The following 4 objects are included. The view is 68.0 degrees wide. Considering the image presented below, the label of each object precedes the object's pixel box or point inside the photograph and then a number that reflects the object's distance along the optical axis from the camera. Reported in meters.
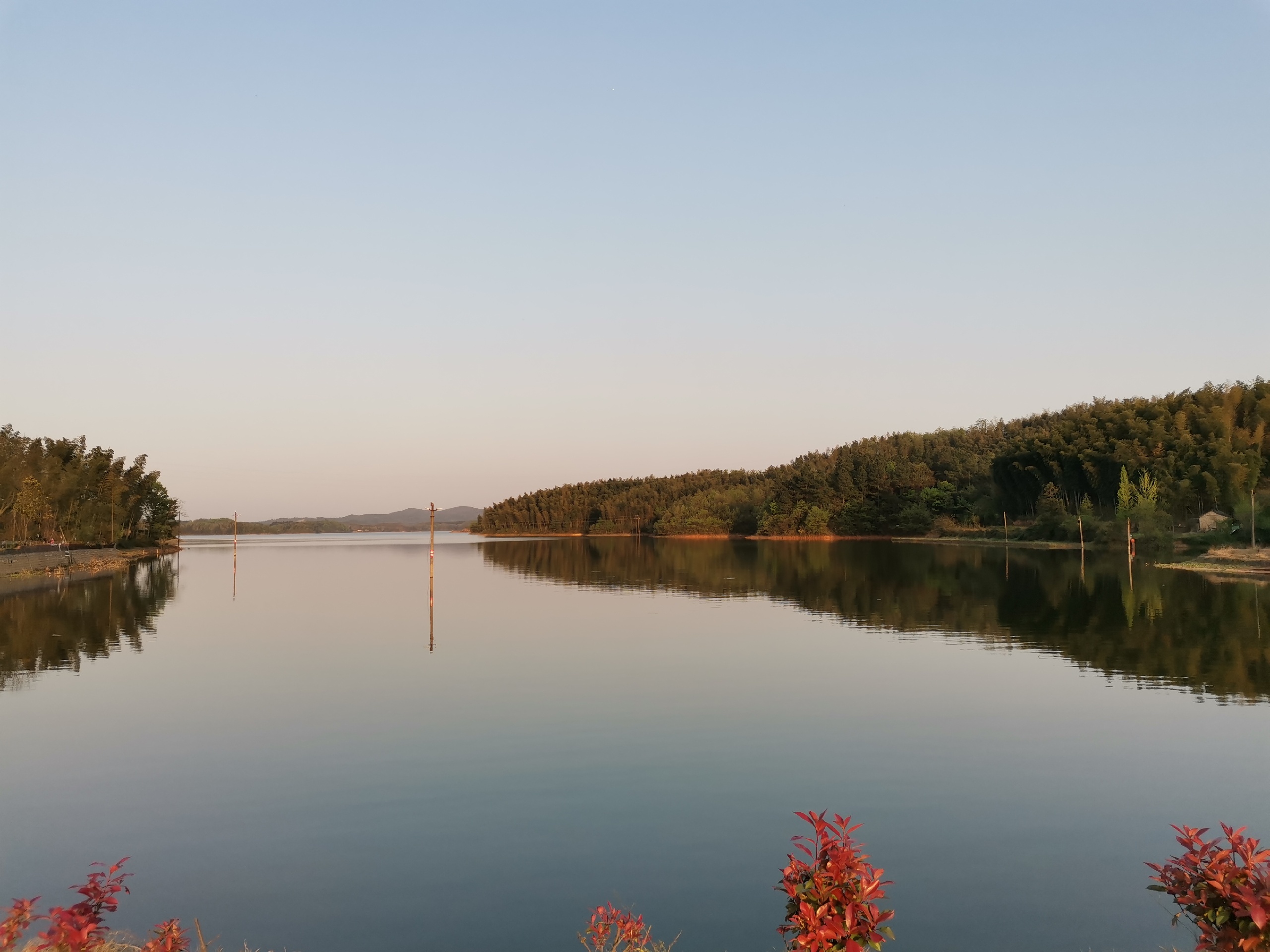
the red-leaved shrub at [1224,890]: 4.97
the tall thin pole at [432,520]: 40.52
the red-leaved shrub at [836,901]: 5.21
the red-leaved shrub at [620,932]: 6.16
